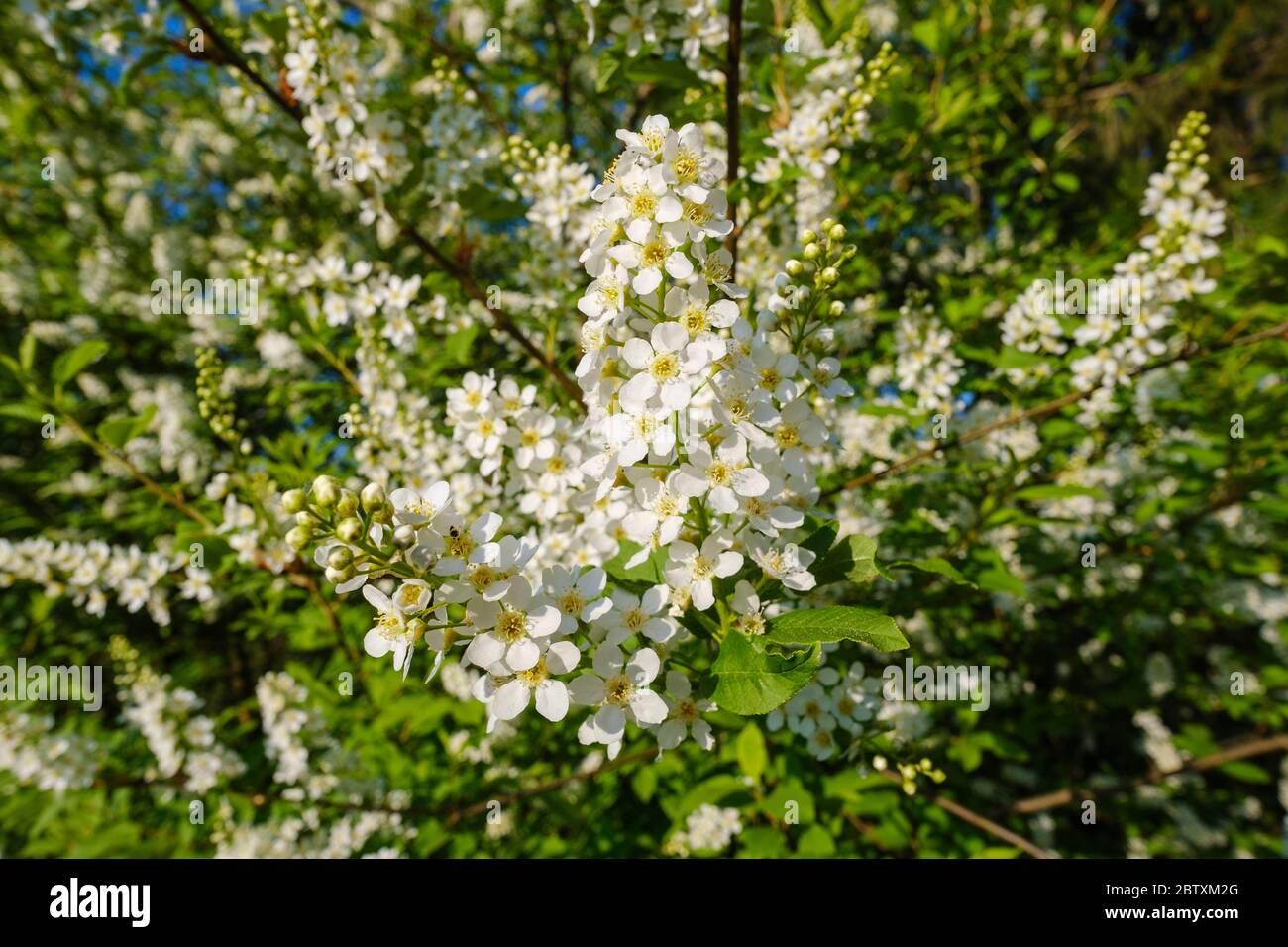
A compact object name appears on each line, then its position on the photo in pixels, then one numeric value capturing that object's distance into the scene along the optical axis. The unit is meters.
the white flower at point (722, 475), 0.20
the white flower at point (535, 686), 0.19
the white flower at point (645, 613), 0.21
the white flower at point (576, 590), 0.20
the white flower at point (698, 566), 0.20
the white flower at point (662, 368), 0.20
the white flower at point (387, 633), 0.20
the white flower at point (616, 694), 0.20
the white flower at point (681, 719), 0.21
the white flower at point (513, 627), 0.19
